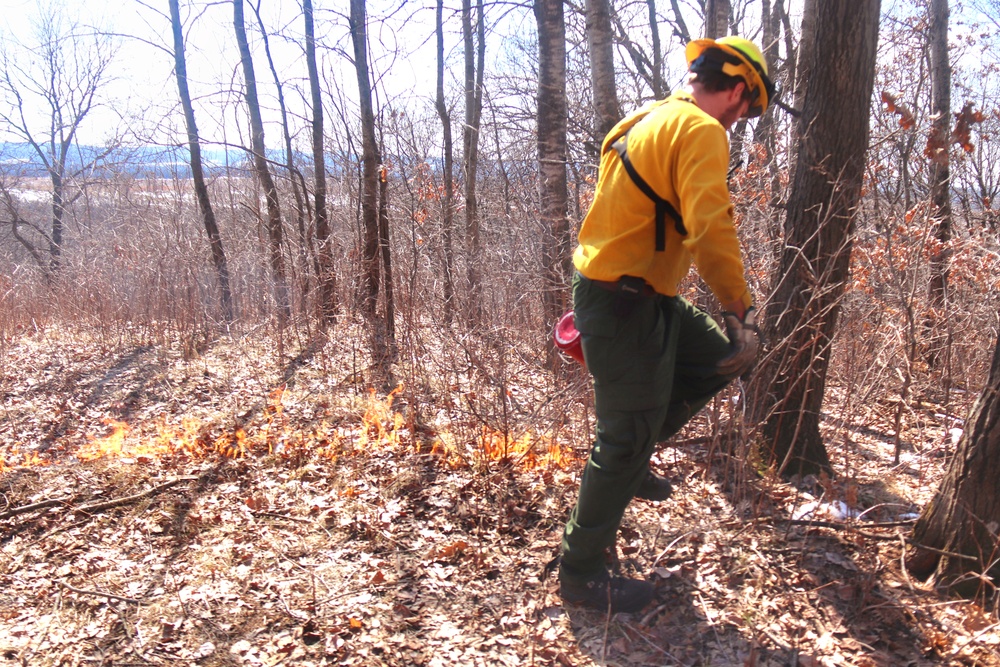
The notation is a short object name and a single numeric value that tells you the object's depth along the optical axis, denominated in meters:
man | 2.13
